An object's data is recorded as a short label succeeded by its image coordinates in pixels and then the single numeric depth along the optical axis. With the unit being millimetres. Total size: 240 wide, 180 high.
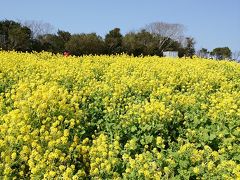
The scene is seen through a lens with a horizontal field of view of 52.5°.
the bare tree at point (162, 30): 34608
